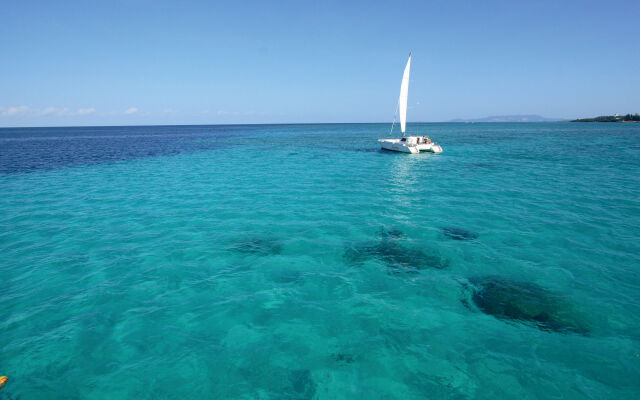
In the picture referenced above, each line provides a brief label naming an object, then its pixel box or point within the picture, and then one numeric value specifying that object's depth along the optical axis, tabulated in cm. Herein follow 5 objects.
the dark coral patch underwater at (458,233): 1234
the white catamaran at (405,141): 4019
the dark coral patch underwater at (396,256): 1016
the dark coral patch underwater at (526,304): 727
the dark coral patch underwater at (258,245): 1133
